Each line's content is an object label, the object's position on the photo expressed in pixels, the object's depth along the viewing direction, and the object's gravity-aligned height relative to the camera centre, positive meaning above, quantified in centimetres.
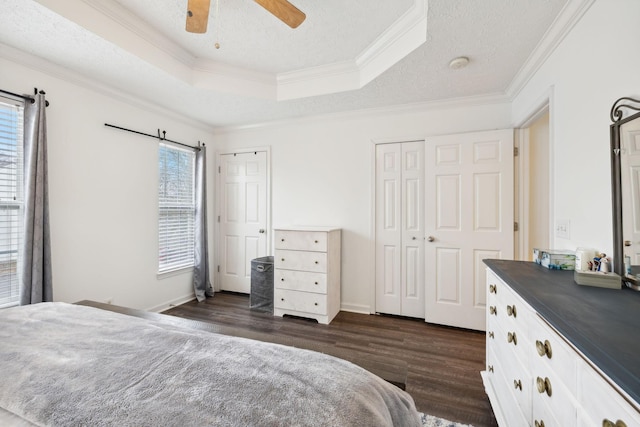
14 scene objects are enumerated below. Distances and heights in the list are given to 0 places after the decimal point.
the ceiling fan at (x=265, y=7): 148 +118
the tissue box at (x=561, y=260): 141 -26
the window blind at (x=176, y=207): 326 +8
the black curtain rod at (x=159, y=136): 272 +90
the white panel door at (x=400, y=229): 302 -18
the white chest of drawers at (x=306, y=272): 293 -67
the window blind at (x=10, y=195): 203 +14
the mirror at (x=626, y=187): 108 +11
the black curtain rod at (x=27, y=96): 199 +91
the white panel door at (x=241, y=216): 376 -4
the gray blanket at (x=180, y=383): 70 -52
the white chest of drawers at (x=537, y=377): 60 -52
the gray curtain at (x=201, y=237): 360 -33
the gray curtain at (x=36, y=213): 203 +0
